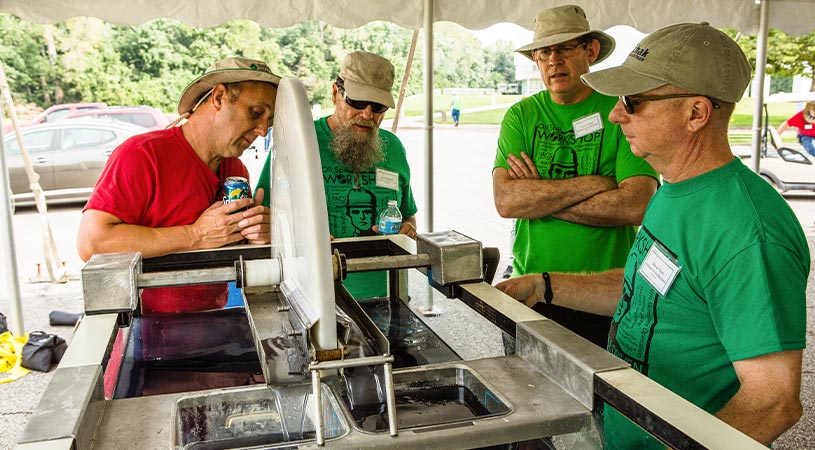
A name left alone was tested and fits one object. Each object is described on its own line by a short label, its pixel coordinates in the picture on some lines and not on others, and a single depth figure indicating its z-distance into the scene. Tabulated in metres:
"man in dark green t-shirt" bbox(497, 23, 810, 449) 1.17
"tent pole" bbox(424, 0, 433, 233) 4.62
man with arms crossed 2.49
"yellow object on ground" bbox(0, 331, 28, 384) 4.01
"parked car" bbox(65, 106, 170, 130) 12.20
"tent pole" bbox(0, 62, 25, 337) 4.11
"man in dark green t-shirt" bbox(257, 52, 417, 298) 2.83
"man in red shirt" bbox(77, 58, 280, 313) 1.98
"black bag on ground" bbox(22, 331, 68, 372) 4.04
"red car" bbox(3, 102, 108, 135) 12.82
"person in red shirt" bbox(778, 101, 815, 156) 10.17
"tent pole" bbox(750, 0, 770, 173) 5.24
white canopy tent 3.88
